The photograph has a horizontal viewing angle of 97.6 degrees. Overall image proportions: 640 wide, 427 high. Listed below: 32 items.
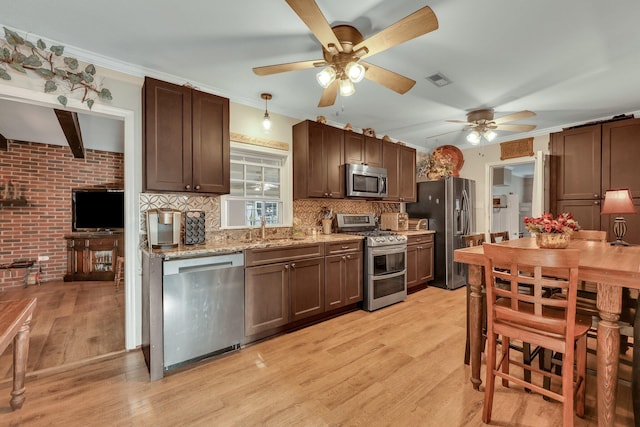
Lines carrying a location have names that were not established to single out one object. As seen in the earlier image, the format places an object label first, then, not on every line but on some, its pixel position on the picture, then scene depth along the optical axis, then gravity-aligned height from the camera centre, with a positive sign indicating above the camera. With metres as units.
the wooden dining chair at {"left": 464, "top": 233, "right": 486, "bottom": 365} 2.24 -0.64
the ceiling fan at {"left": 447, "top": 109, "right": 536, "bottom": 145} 3.59 +1.11
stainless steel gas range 3.52 -0.76
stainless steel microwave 3.88 +0.42
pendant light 3.20 +1.13
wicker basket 1.97 -0.22
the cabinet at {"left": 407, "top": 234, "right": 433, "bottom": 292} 4.21 -0.80
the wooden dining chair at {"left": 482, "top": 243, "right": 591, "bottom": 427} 1.42 -0.64
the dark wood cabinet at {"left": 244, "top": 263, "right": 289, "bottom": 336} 2.61 -0.86
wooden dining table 1.42 -0.55
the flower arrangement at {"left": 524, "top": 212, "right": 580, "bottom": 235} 1.95 -0.11
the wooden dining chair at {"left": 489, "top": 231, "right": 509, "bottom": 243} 2.88 -0.28
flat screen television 5.17 +0.02
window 3.35 +0.26
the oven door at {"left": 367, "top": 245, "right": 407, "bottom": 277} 3.54 -0.66
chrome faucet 3.22 -0.21
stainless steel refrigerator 4.55 -0.17
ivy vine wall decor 2.09 +1.14
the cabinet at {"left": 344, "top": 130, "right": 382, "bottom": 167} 3.94 +0.90
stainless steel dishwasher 2.19 -0.81
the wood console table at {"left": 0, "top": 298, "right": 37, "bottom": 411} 1.70 -0.84
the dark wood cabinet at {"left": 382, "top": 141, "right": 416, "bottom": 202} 4.51 +0.66
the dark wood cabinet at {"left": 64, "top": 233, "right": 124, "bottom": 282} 5.09 -0.84
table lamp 2.45 +0.03
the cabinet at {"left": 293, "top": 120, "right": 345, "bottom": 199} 3.52 +0.65
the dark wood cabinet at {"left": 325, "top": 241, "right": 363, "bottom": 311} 3.21 -0.77
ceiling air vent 2.79 +1.34
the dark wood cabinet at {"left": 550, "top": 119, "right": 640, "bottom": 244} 3.52 +0.56
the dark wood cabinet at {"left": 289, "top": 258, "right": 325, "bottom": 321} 2.92 -0.84
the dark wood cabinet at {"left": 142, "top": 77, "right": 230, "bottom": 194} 2.44 +0.66
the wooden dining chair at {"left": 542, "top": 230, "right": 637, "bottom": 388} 1.62 -0.68
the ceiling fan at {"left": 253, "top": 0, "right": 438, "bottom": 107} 1.51 +1.05
